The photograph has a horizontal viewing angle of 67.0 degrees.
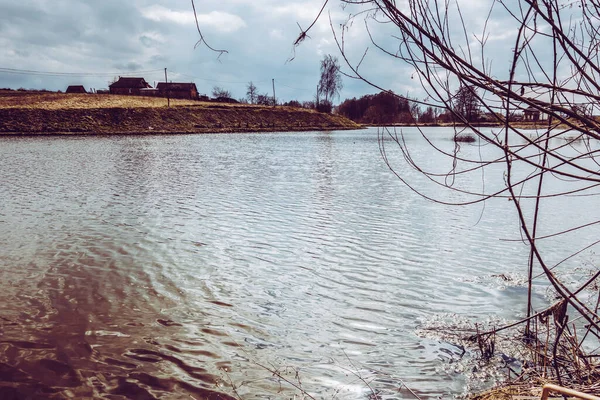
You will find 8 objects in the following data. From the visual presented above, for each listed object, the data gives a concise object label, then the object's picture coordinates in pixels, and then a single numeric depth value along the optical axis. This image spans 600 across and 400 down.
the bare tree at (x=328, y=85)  101.06
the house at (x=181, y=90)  106.00
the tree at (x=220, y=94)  128.24
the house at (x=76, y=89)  106.06
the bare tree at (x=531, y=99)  2.16
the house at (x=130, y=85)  104.69
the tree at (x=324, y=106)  100.62
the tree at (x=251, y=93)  125.43
